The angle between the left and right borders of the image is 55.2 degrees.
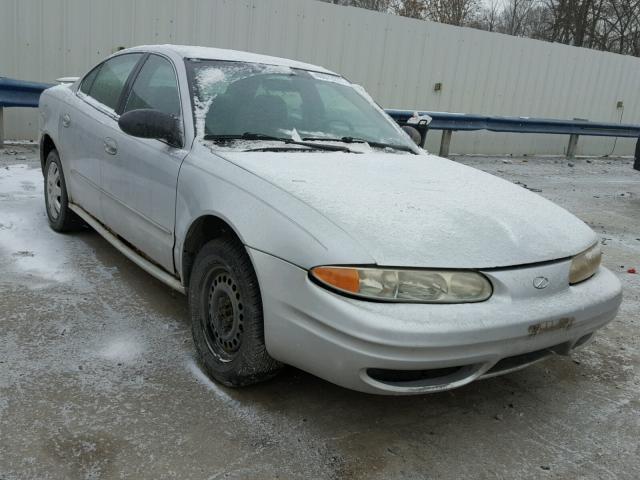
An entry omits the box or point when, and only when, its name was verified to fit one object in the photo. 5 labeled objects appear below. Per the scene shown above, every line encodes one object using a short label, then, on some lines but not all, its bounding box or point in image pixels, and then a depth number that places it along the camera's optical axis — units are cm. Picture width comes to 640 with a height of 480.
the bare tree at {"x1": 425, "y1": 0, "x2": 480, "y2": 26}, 2814
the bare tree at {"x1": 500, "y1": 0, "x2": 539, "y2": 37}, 3425
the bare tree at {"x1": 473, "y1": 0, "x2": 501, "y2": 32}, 3141
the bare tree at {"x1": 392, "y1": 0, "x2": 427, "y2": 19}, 2789
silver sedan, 225
